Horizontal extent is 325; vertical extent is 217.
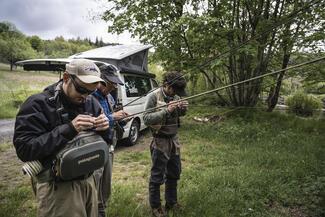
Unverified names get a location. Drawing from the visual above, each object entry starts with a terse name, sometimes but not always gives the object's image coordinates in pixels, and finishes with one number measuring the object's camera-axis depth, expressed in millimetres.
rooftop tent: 7392
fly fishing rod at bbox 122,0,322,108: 2364
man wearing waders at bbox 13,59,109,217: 1761
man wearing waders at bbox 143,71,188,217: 3312
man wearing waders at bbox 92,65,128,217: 3008
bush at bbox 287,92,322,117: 12648
